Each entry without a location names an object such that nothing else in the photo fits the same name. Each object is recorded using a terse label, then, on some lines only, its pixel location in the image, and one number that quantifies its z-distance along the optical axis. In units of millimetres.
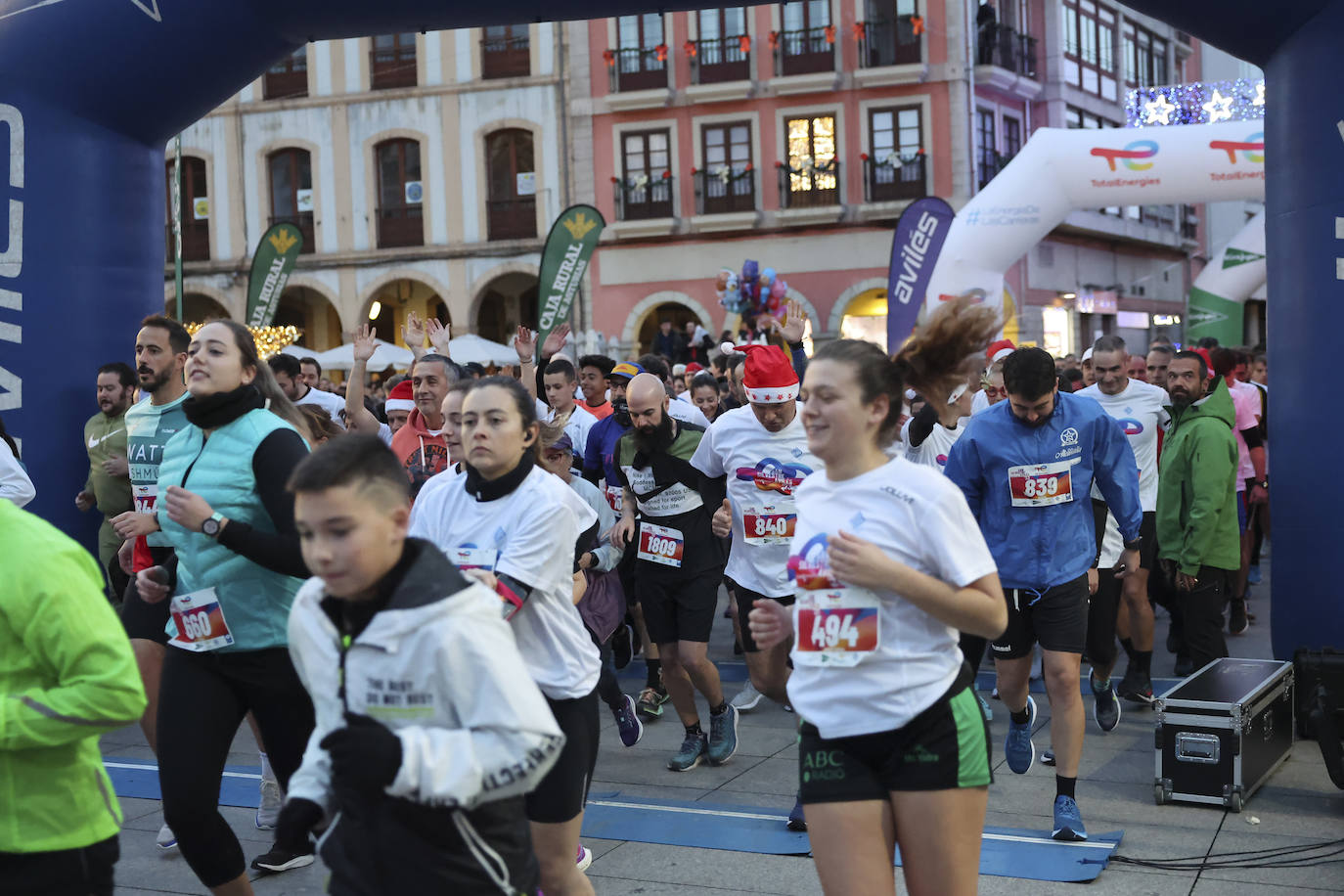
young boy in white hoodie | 2645
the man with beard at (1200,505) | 8180
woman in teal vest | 4141
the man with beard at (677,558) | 7223
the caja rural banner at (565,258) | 15562
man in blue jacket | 5949
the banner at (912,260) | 17188
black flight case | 6191
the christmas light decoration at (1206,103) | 26625
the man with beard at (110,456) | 7367
